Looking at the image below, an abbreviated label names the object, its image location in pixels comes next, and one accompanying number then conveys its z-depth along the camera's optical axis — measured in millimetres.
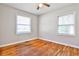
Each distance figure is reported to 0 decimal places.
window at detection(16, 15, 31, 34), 2495
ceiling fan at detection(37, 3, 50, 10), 2452
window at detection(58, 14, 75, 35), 2403
